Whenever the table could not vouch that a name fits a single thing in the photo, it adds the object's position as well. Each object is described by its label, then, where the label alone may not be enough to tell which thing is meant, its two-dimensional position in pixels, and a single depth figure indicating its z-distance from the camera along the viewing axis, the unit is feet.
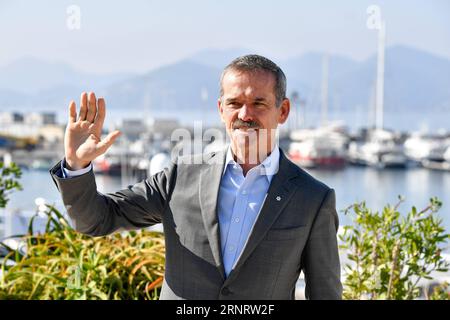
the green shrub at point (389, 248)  22.18
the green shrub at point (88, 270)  23.53
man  12.56
